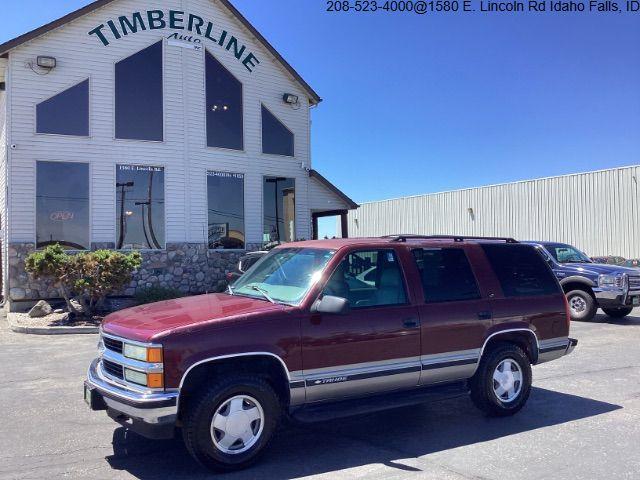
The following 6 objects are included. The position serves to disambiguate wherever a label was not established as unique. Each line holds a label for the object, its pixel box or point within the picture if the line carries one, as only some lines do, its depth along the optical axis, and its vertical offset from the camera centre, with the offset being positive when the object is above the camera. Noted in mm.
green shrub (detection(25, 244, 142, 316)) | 12234 -286
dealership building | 14273 +3106
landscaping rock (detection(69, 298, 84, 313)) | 13170 -1159
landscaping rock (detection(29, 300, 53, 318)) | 13162 -1197
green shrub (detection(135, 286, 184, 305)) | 14656 -989
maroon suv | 4312 -746
